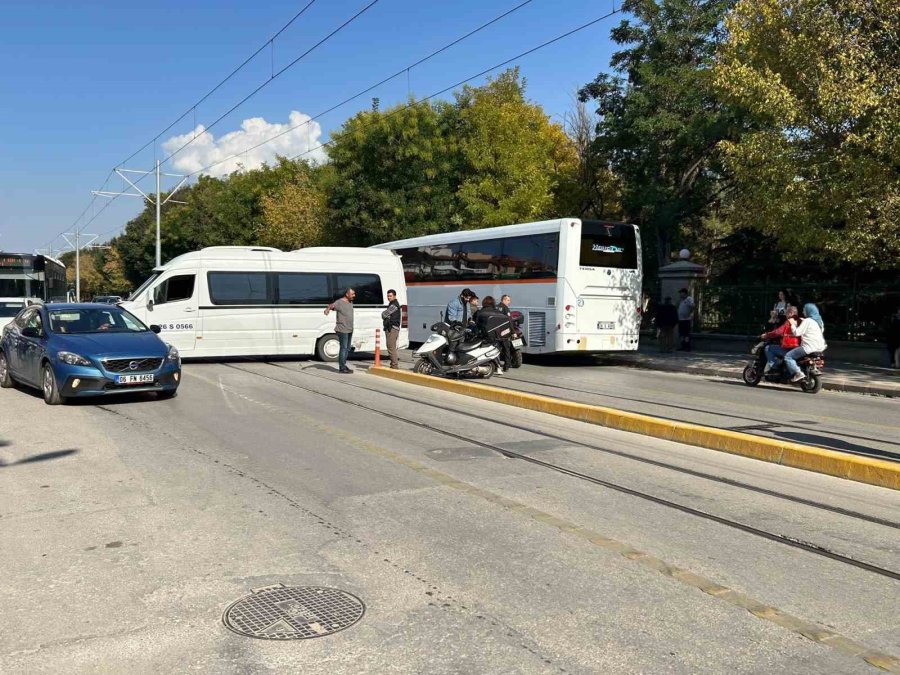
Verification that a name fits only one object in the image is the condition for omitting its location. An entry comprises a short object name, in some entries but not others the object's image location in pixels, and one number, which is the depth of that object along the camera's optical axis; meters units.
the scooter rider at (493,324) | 15.88
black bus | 26.48
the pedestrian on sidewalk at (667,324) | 22.66
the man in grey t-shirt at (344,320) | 16.30
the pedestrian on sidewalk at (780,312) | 16.79
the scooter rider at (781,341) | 14.71
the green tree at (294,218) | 47.69
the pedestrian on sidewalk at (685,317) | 23.00
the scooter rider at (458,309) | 16.32
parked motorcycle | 15.44
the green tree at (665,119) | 30.41
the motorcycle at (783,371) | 14.82
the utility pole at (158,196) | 41.47
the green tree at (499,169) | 35.09
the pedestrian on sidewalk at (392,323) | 16.73
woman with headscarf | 14.49
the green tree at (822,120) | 15.65
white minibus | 18.16
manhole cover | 3.78
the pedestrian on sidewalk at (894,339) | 17.27
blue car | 10.91
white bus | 18.42
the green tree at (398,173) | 35.34
